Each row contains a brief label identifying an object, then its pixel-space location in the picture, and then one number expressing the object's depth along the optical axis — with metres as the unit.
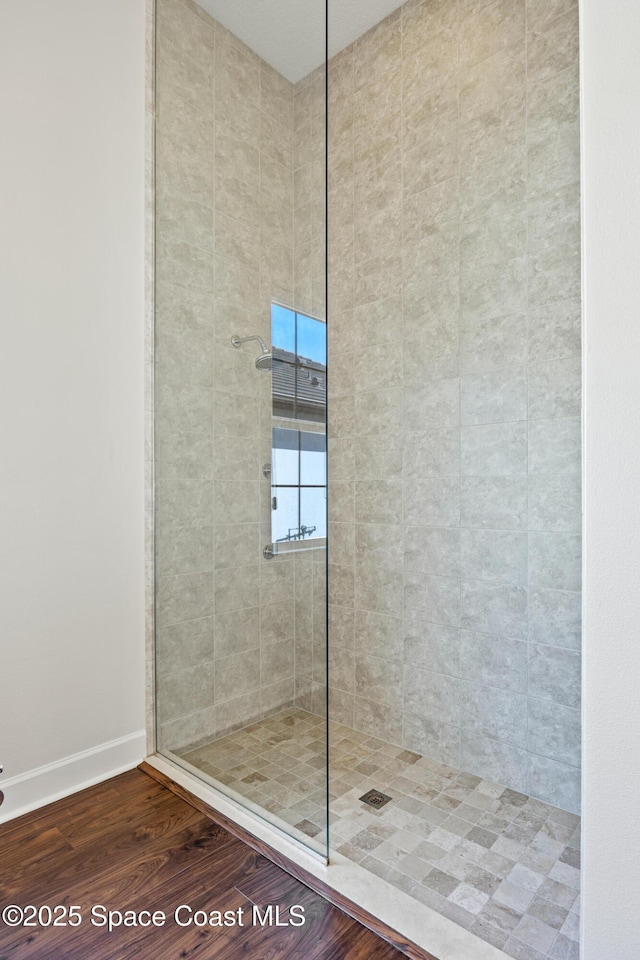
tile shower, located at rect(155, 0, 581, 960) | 1.69
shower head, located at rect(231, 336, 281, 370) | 1.75
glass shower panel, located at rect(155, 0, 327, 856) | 1.61
